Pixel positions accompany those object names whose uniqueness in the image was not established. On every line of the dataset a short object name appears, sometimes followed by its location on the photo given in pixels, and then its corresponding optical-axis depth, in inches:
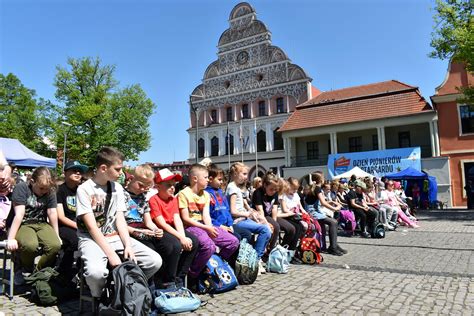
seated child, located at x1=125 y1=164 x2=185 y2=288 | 161.6
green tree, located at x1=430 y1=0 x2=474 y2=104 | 666.8
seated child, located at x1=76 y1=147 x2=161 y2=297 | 135.9
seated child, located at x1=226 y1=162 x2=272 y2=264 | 225.0
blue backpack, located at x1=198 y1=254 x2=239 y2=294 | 180.9
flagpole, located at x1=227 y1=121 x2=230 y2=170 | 1566.2
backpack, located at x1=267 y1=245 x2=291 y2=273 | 225.9
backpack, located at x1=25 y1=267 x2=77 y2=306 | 160.1
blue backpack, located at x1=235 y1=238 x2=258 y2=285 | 195.6
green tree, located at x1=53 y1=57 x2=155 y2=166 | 1128.8
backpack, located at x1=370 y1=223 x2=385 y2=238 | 387.9
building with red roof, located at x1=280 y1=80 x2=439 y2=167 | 1109.7
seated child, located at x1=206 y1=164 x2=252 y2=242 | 211.3
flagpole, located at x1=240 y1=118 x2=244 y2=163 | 1486.7
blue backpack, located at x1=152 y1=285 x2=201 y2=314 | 146.9
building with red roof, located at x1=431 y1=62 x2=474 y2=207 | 989.2
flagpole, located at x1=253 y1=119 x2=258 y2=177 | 1509.6
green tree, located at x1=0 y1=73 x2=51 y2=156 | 1184.8
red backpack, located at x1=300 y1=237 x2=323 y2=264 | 253.9
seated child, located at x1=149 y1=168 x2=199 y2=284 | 166.2
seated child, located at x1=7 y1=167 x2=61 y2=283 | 170.9
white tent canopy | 783.4
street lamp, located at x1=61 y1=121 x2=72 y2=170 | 1050.1
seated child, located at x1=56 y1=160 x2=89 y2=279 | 181.8
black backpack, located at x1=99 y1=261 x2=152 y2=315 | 122.0
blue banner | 1025.5
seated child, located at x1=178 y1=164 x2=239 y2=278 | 179.8
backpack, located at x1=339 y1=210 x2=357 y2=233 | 406.6
